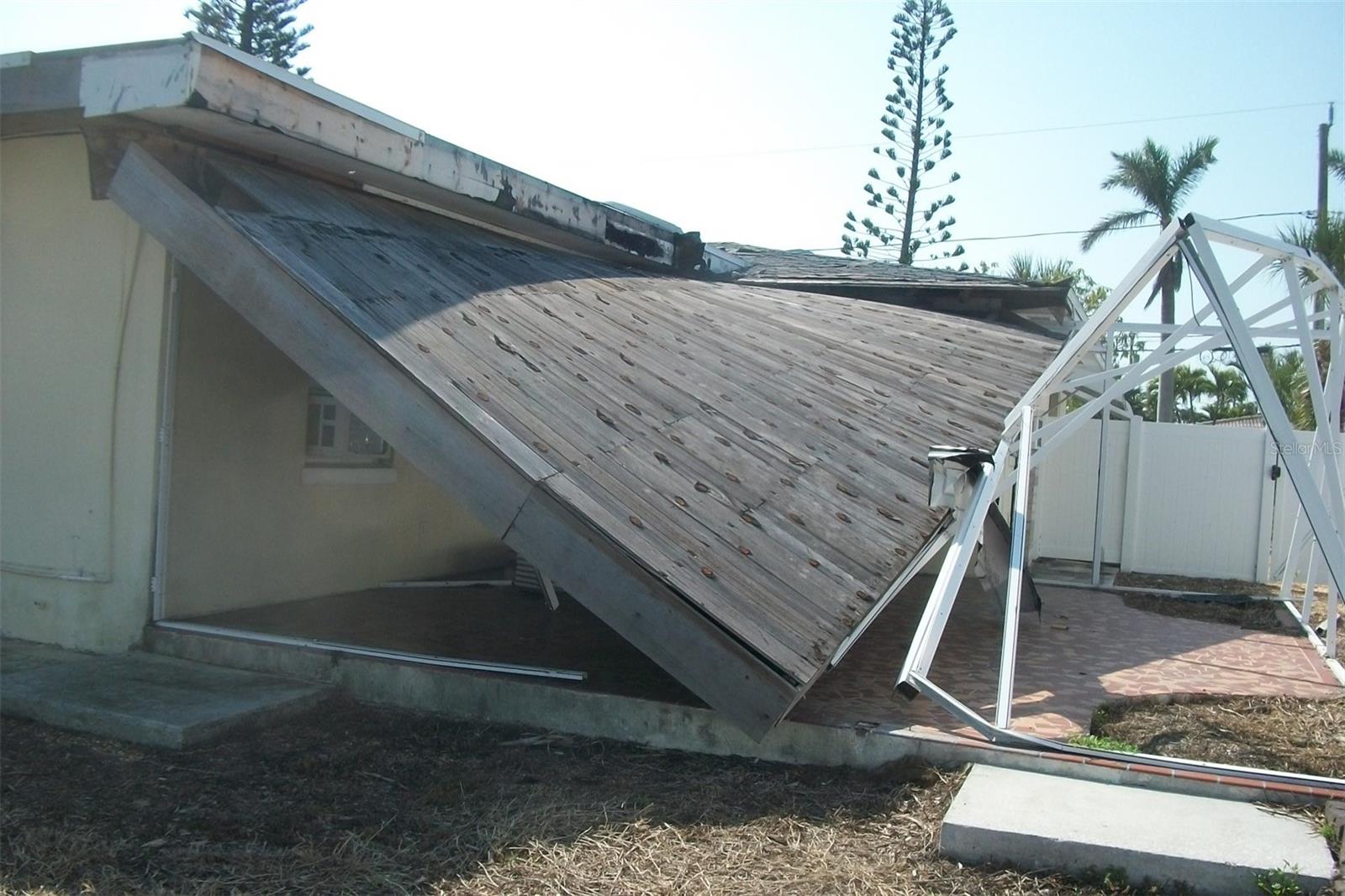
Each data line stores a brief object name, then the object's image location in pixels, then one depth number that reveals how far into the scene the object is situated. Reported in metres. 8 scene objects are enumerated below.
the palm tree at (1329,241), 21.39
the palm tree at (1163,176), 27.78
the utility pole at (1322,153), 27.75
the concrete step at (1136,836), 4.04
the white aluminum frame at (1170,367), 5.52
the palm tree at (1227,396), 34.03
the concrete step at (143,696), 5.43
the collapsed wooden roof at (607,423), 5.04
